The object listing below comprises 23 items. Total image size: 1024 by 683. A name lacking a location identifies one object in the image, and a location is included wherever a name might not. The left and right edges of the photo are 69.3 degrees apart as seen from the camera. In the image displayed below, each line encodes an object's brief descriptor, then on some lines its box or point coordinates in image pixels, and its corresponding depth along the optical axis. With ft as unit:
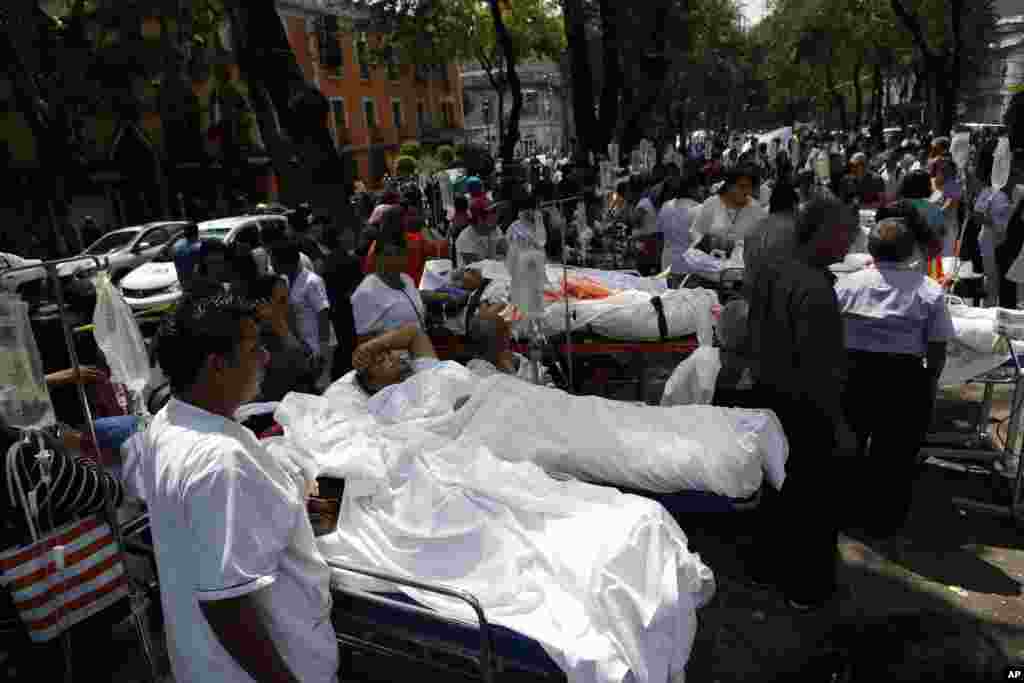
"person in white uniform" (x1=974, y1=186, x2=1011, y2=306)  25.34
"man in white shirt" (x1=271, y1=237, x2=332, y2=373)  17.95
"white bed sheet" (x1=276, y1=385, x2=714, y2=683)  7.91
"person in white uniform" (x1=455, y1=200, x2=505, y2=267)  26.86
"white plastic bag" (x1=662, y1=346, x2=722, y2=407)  14.07
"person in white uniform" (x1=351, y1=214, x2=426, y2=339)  15.85
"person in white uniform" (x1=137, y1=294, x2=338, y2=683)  5.66
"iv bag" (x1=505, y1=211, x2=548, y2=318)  15.65
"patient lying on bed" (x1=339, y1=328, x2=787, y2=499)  11.36
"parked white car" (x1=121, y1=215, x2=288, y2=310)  35.94
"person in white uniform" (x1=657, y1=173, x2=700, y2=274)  25.62
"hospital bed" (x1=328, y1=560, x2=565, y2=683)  7.92
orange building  110.83
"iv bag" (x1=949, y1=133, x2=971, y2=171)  30.50
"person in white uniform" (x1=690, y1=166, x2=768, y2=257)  22.94
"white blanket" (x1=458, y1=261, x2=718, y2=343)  17.83
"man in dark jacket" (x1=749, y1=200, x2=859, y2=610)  10.69
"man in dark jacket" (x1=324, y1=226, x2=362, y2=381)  19.22
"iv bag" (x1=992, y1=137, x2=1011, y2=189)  23.21
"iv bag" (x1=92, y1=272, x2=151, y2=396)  11.12
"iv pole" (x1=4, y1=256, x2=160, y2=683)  9.27
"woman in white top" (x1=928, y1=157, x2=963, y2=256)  30.12
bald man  13.04
